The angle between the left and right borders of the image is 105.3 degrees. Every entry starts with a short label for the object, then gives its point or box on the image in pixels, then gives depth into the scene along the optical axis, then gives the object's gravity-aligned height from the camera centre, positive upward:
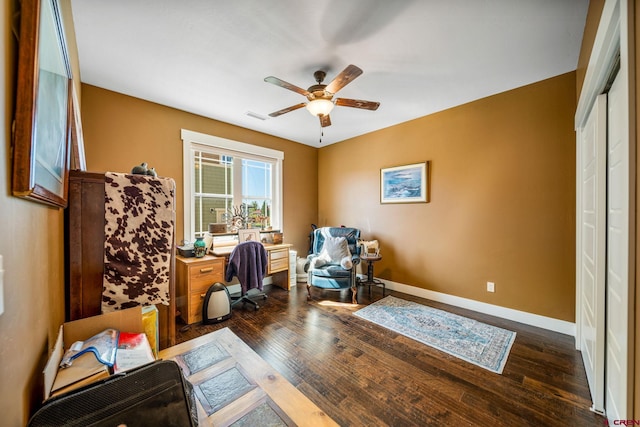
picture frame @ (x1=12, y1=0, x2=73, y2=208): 0.63 +0.33
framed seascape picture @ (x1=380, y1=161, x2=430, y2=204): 3.50 +0.42
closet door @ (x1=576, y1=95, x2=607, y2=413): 1.48 -0.24
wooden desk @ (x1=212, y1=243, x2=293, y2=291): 3.62 -0.78
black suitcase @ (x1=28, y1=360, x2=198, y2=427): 0.67 -0.57
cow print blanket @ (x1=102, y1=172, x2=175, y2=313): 1.50 -0.18
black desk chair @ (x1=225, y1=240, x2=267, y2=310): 2.99 -0.69
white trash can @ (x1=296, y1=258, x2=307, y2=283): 4.37 -1.08
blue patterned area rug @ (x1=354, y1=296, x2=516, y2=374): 2.14 -1.25
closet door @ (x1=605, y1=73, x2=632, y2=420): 0.94 -0.24
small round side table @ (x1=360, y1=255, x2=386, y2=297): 3.53 -0.98
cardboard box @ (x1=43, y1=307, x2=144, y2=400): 0.93 -0.65
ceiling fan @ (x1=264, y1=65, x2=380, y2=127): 2.02 +1.07
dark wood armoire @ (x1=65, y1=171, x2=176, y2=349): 1.43 -0.19
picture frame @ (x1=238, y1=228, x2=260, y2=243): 3.49 -0.34
